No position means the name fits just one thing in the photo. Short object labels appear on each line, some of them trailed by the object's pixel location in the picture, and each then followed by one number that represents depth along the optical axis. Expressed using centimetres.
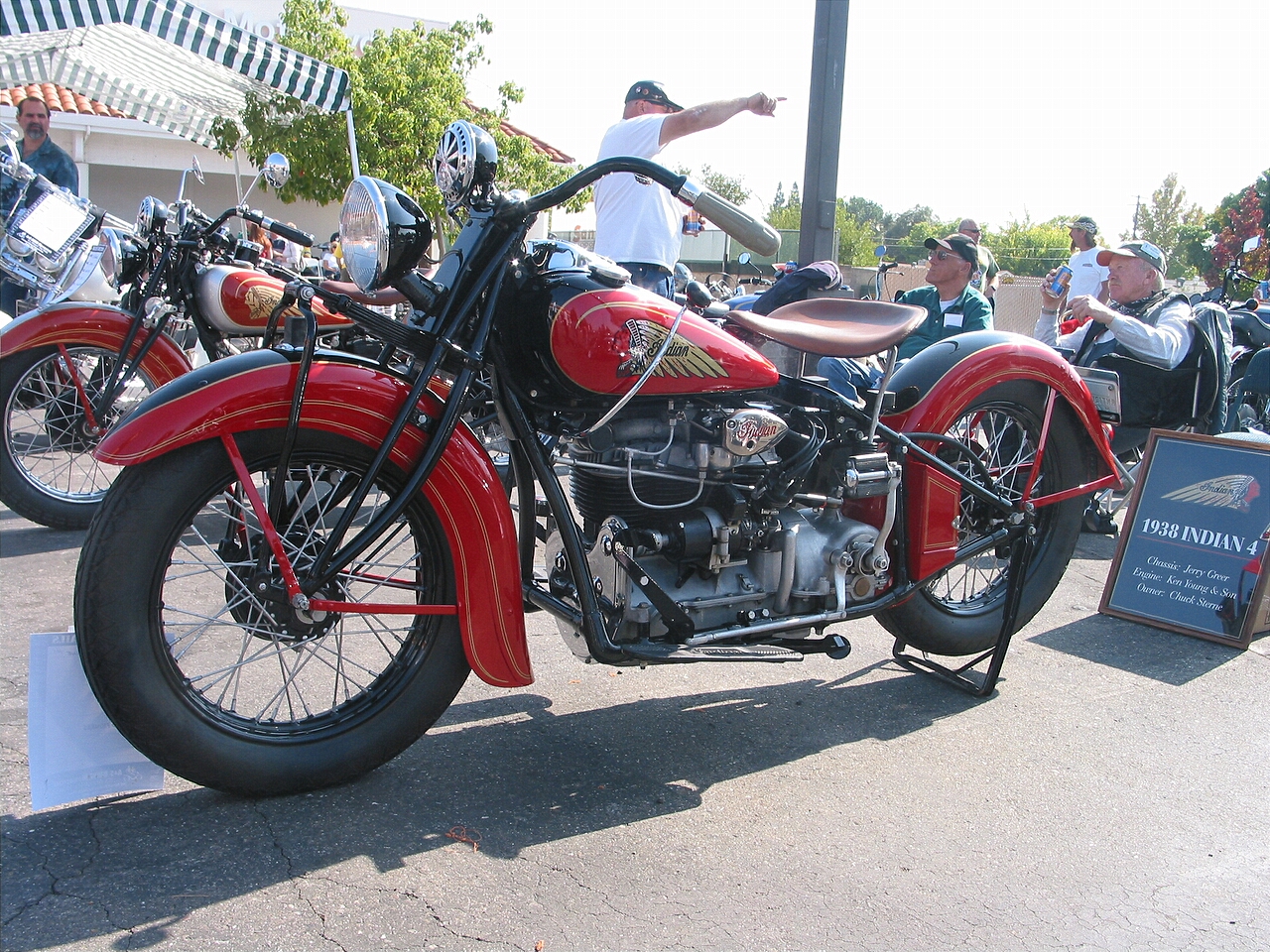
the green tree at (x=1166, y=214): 6694
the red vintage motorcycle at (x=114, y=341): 498
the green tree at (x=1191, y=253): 3489
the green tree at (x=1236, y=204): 4025
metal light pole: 594
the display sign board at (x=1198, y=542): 429
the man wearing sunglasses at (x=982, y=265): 657
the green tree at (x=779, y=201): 5098
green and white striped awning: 967
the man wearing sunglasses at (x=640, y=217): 464
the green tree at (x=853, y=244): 4434
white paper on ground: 243
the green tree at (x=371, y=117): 1394
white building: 1808
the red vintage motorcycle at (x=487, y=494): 239
